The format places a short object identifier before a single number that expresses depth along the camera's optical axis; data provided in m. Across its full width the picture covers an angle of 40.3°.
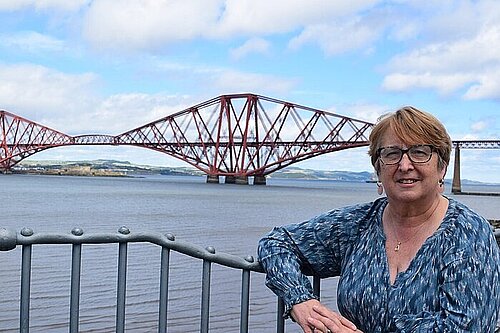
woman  1.97
